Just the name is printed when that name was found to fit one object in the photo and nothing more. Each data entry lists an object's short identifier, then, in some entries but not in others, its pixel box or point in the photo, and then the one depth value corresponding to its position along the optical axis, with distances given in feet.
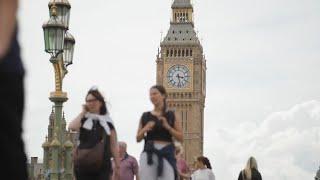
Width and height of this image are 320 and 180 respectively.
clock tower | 361.71
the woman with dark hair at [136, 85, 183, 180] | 29.53
